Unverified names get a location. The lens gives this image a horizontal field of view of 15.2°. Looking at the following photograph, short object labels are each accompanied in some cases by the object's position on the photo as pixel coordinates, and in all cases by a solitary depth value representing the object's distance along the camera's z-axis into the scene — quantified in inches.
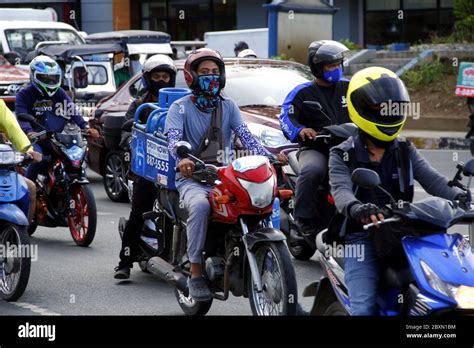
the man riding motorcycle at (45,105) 696.3
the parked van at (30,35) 1408.9
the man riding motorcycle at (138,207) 560.6
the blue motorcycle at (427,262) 310.2
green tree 1481.6
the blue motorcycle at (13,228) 527.3
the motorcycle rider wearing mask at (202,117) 482.5
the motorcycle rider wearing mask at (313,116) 582.6
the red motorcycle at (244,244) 421.6
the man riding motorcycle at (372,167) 341.7
